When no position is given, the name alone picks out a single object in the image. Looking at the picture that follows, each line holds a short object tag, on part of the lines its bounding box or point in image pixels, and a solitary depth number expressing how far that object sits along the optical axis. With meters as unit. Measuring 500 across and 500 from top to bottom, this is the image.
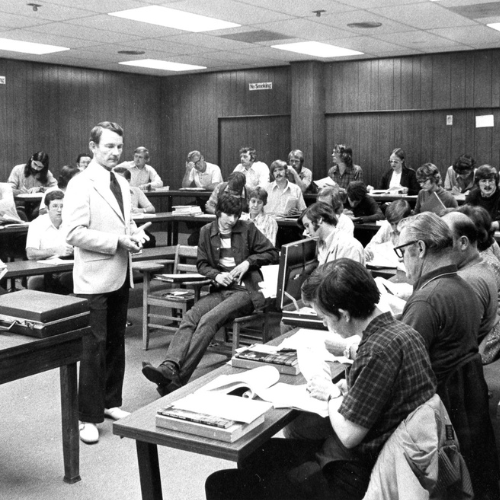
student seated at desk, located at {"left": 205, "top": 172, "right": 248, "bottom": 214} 8.44
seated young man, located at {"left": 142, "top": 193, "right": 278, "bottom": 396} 4.72
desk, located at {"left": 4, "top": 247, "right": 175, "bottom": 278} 5.35
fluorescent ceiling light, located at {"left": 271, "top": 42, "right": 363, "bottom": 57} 10.45
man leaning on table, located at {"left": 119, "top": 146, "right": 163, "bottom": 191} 11.72
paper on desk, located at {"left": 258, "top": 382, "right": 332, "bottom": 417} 2.31
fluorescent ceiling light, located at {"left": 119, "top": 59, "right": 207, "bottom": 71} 12.23
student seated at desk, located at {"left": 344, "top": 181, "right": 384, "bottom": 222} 8.09
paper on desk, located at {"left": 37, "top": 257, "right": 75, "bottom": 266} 5.75
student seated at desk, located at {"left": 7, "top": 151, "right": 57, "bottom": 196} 10.37
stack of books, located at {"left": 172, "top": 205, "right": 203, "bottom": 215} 9.04
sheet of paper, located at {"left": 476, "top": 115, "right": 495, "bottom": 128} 10.97
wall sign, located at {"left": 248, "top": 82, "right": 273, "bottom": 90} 12.89
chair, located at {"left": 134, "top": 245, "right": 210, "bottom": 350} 5.57
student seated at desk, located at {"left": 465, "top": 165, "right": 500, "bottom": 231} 7.25
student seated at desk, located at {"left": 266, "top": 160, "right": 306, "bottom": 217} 9.00
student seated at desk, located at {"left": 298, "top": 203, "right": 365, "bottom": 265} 4.42
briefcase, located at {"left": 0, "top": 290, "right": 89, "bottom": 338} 3.07
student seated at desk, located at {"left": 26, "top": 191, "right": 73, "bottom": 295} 6.10
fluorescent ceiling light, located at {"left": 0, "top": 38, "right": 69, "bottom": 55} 10.41
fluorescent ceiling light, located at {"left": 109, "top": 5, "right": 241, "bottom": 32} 7.96
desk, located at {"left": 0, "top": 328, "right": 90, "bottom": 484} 2.98
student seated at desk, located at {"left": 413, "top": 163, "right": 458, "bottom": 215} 7.74
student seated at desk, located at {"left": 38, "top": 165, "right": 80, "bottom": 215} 7.97
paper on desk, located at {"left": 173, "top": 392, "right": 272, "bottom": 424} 2.19
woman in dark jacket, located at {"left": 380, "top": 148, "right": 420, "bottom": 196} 10.67
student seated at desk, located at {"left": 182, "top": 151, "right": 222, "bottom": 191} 11.41
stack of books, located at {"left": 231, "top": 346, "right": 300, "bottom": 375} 2.74
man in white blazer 3.78
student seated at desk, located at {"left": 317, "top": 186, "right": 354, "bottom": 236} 5.70
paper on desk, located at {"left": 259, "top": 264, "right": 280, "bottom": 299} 4.84
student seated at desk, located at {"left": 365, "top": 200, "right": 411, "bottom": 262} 5.82
